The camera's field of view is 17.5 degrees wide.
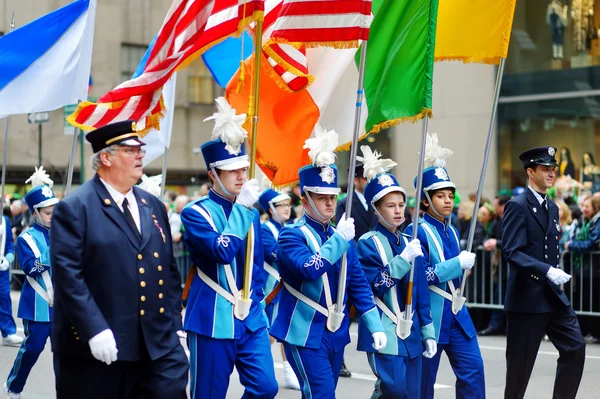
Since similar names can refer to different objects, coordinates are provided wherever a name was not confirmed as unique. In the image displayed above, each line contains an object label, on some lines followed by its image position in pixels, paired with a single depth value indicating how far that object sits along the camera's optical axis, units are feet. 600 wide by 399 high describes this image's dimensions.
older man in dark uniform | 31.64
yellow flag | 49.60
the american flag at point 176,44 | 43.53
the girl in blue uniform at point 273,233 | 61.89
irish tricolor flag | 45.59
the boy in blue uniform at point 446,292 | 44.94
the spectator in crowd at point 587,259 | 76.35
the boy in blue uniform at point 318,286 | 40.61
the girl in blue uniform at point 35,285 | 53.91
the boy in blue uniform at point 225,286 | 38.55
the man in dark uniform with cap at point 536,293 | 47.47
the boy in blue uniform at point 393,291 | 42.37
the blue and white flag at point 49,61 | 53.17
